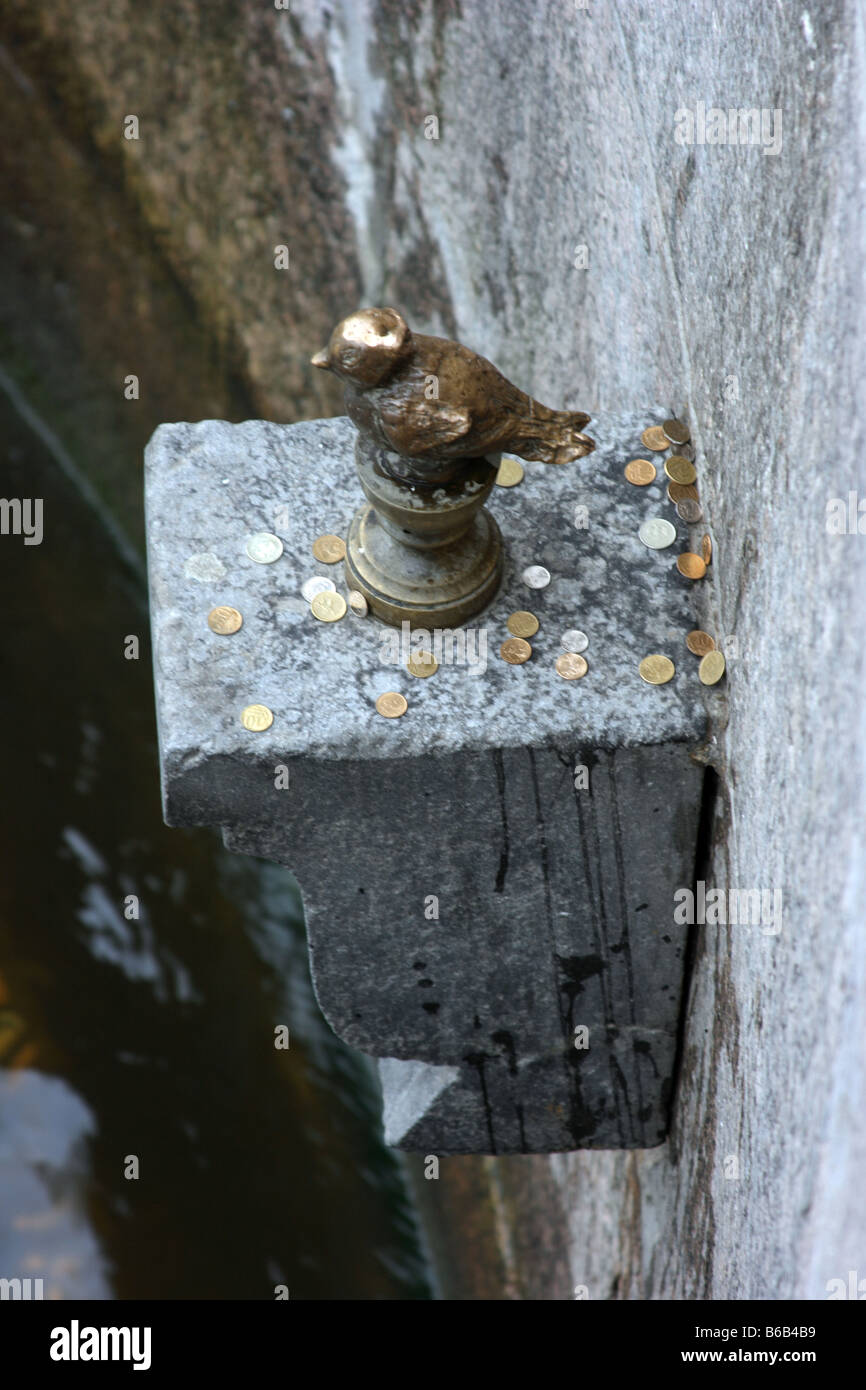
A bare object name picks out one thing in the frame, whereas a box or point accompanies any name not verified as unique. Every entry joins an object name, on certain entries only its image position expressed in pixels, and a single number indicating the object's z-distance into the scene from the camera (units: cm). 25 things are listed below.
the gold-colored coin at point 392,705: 353
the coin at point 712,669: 354
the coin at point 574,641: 355
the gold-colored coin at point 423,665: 355
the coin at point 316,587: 357
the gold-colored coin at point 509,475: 363
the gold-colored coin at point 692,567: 357
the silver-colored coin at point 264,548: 358
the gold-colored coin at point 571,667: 355
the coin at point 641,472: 361
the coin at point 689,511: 359
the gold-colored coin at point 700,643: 355
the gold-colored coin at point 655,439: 361
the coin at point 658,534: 359
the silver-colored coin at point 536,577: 358
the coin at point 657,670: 354
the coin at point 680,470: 360
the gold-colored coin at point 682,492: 360
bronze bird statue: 344
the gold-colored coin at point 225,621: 355
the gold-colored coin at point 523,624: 356
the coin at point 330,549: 358
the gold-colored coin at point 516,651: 355
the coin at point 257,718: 352
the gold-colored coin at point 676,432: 361
